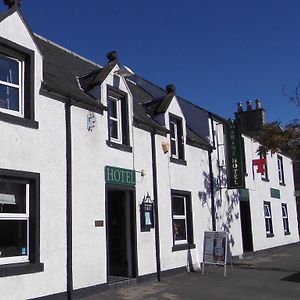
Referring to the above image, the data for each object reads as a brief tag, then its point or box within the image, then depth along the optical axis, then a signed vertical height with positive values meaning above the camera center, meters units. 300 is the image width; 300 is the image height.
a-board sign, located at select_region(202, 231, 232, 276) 14.66 -0.76
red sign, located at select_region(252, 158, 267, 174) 21.92 +2.68
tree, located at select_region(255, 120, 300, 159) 17.97 +3.17
